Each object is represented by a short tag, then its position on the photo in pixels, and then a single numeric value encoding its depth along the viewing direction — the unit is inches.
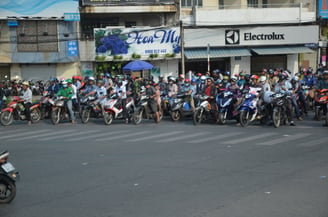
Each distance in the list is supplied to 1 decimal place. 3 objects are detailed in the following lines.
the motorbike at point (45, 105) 663.8
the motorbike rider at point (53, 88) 706.9
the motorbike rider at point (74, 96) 648.6
